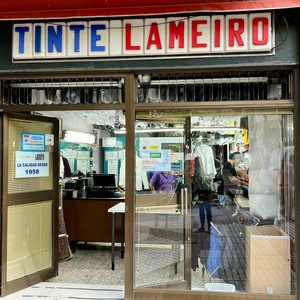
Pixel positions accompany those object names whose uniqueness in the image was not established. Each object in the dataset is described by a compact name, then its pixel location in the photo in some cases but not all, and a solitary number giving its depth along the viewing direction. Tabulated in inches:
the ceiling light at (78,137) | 275.0
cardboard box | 128.6
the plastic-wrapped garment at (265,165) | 135.9
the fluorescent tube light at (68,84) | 140.3
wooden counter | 210.7
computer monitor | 245.2
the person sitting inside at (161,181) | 142.3
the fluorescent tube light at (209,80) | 132.2
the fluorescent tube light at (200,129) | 141.6
